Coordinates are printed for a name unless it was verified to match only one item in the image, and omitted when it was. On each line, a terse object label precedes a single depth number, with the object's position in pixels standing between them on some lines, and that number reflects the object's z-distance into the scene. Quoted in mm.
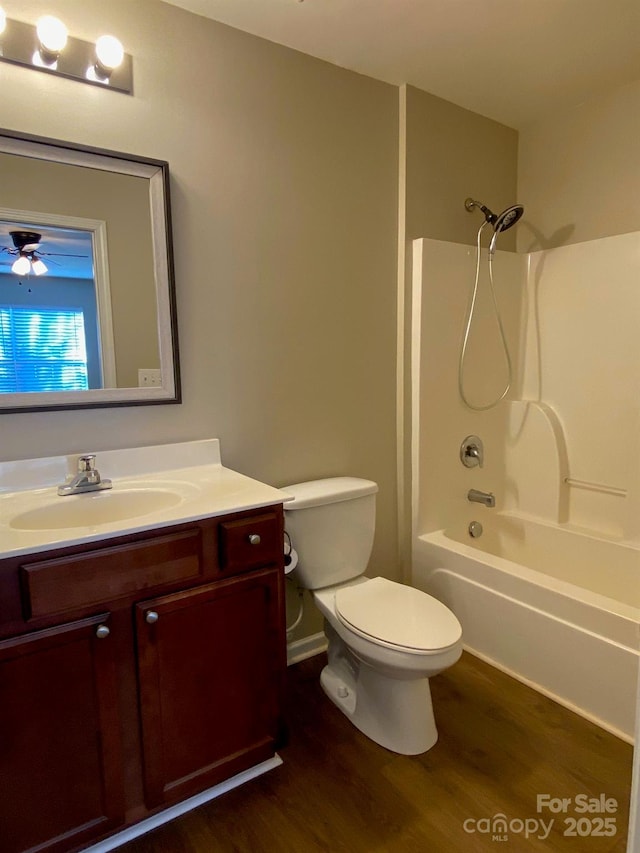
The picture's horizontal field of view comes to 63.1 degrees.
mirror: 1501
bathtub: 1756
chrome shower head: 2243
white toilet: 1587
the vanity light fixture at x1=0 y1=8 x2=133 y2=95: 1432
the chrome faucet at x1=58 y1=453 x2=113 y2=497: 1514
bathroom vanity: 1164
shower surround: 2051
